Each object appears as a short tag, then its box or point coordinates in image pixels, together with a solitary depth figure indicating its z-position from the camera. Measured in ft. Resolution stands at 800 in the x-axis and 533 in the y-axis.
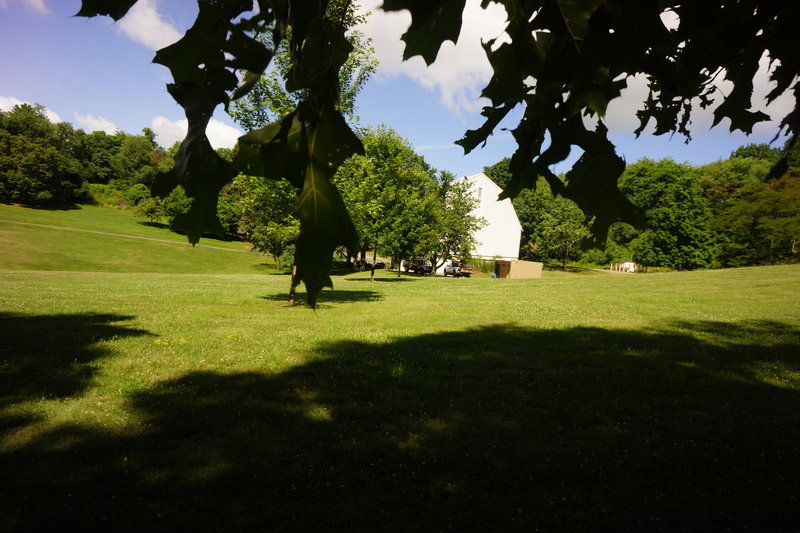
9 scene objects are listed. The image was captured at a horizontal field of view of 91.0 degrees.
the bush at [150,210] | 158.81
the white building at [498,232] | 167.73
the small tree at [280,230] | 44.36
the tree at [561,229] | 152.87
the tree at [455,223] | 131.44
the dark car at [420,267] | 149.48
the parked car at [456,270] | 141.69
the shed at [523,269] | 130.82
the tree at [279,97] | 38.65
